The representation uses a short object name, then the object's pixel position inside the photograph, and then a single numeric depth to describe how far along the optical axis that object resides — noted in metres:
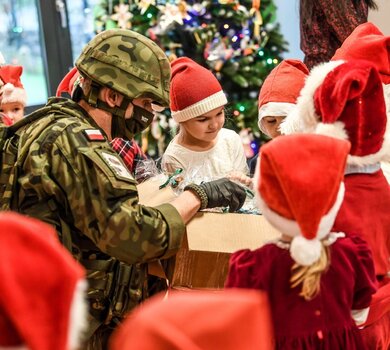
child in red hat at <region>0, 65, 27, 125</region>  3.74
